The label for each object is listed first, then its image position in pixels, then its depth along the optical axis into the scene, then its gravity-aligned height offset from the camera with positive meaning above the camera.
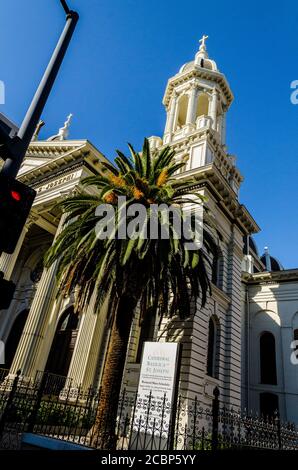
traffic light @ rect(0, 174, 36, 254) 3.63 +1.82
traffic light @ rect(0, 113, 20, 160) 4.11 +2.88
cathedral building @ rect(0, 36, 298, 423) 15.28 +7.00
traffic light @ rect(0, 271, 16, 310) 3.44 +0.90
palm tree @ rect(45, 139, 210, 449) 11.10 +4.81
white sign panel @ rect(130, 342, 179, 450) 9.58 +1.00
